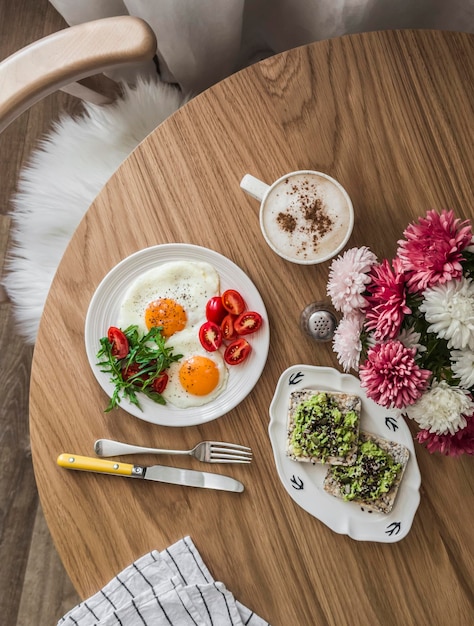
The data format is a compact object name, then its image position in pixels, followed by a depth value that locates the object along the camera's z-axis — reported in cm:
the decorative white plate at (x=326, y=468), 122
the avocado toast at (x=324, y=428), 121
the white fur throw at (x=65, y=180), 147
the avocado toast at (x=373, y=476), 121
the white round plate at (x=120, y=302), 122
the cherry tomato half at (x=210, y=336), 123
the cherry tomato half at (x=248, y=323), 122
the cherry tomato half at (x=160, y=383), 122
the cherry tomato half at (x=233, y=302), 123
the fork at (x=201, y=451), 122
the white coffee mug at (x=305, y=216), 114
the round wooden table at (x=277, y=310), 122
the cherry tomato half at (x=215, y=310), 123
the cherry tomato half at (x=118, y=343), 122
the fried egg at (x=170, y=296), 125
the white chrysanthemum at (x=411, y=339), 91
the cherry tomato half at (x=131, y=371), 121
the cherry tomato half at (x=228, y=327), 123
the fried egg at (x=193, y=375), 123
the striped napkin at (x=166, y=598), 119
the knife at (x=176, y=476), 121
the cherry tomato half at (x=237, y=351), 123
